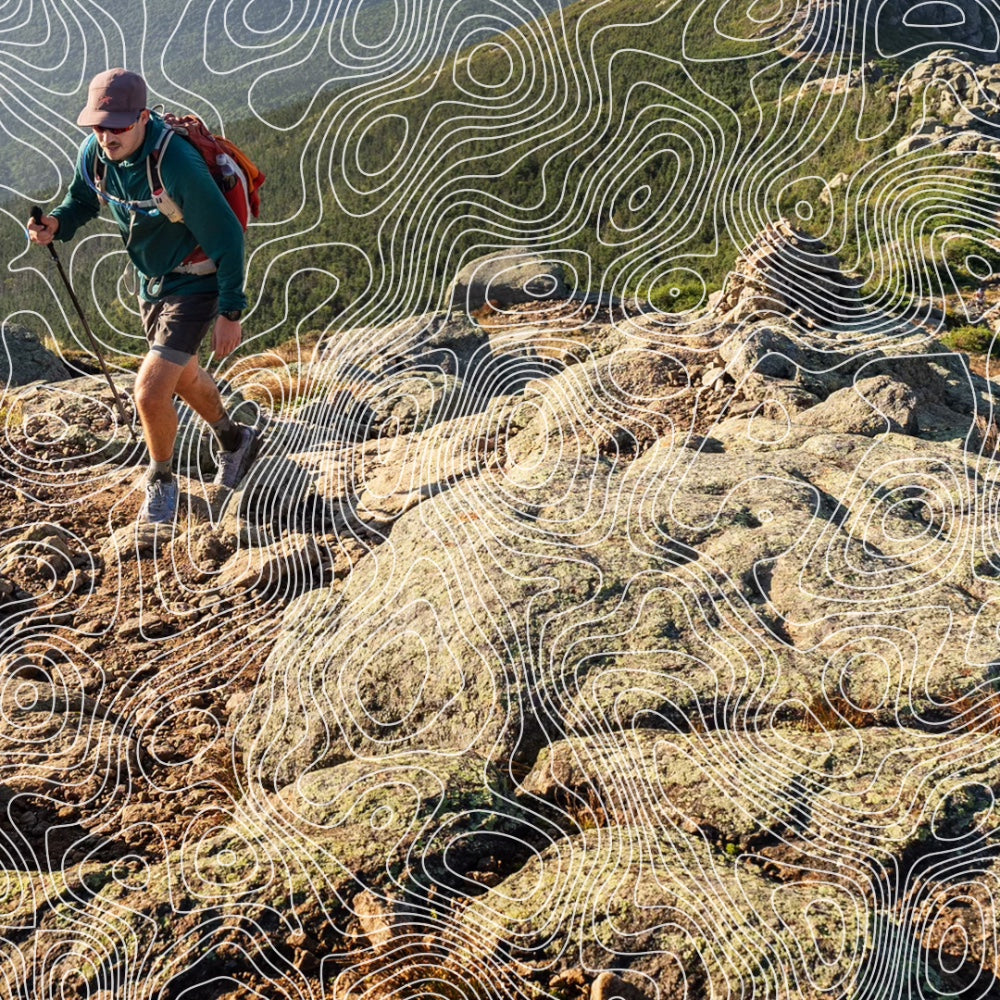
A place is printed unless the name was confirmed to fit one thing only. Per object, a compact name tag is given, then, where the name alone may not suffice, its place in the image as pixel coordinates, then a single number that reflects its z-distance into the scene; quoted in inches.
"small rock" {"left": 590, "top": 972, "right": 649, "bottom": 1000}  132.6
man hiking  208.1
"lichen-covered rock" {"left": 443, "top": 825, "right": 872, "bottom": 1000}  134.3
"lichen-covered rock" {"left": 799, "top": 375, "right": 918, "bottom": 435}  274.7
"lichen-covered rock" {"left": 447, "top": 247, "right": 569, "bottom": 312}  417.1
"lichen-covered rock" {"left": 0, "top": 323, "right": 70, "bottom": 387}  380.5
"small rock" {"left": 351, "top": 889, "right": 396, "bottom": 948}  143.2
